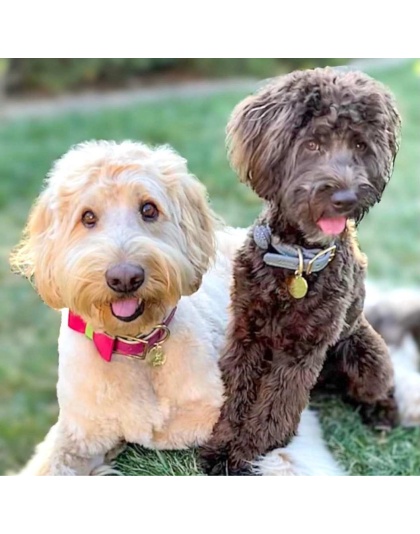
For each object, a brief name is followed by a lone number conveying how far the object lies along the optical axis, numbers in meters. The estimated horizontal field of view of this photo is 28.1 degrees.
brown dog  1.15
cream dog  1.16
